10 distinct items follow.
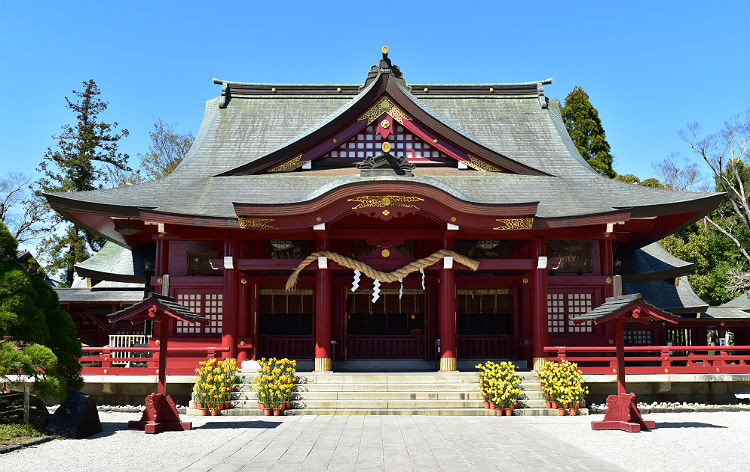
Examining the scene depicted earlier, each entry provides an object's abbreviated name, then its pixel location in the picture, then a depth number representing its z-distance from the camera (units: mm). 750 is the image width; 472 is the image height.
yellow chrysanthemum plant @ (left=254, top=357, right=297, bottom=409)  14062
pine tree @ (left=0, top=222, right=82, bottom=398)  10930
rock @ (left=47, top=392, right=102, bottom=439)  11023
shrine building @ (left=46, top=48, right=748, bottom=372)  16438
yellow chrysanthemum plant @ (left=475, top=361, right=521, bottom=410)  14031
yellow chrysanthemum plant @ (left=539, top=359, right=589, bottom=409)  14242
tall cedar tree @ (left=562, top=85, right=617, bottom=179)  38469
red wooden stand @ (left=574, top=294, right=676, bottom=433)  11703
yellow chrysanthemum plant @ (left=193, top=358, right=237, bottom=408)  14094
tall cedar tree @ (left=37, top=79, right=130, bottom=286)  37562
